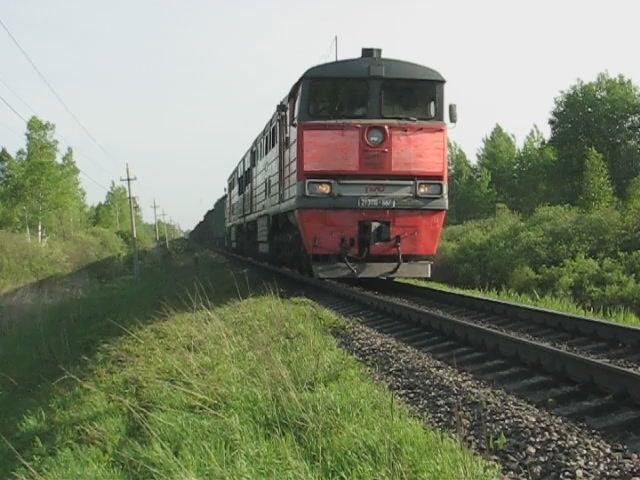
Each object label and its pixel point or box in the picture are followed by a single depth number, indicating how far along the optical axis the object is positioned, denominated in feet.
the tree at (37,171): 158.81
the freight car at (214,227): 127.41
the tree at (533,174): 184.85
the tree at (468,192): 216.13
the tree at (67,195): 166.30
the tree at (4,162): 162.40
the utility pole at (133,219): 115.03
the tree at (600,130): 173.37
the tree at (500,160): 238.46
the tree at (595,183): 145.59
